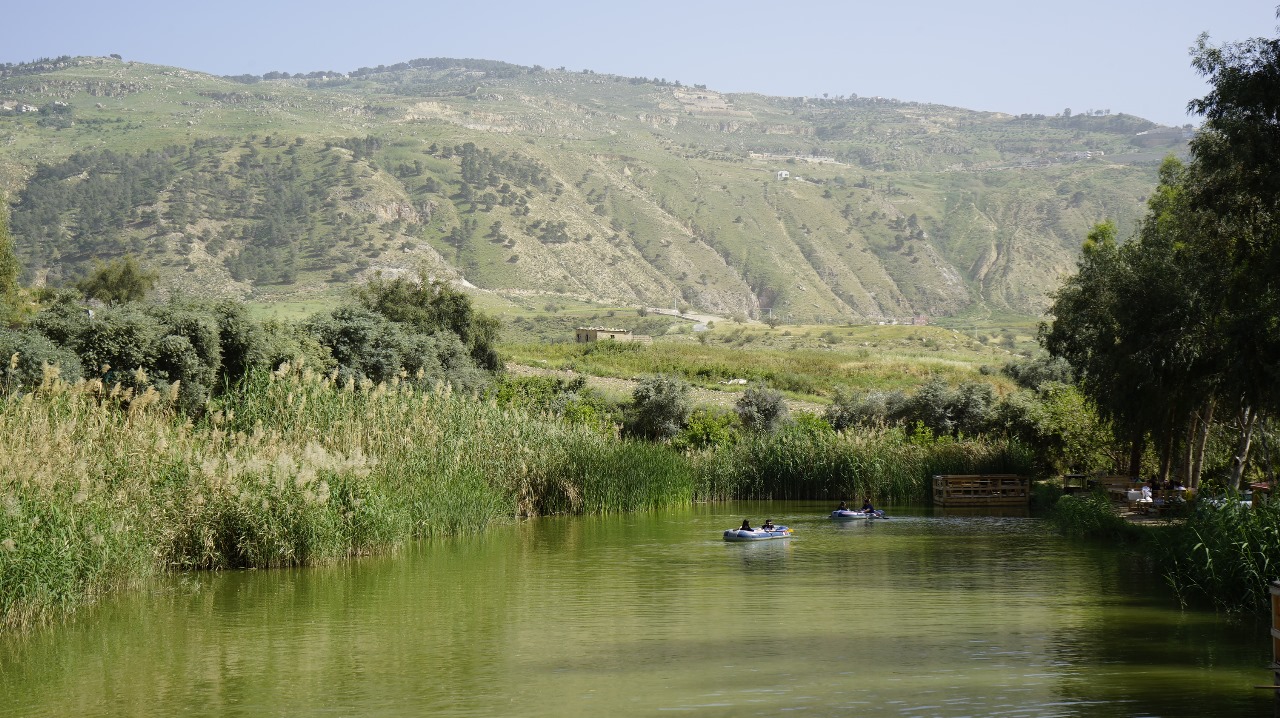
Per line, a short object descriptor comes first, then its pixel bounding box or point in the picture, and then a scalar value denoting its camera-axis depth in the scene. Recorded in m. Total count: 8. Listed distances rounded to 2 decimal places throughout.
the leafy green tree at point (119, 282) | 75.10
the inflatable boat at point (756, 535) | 26.95
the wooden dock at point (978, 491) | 38.00
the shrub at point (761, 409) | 50.78
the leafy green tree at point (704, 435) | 44.47
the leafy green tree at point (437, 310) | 57.31
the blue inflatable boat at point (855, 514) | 32.78
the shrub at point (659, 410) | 48.94
